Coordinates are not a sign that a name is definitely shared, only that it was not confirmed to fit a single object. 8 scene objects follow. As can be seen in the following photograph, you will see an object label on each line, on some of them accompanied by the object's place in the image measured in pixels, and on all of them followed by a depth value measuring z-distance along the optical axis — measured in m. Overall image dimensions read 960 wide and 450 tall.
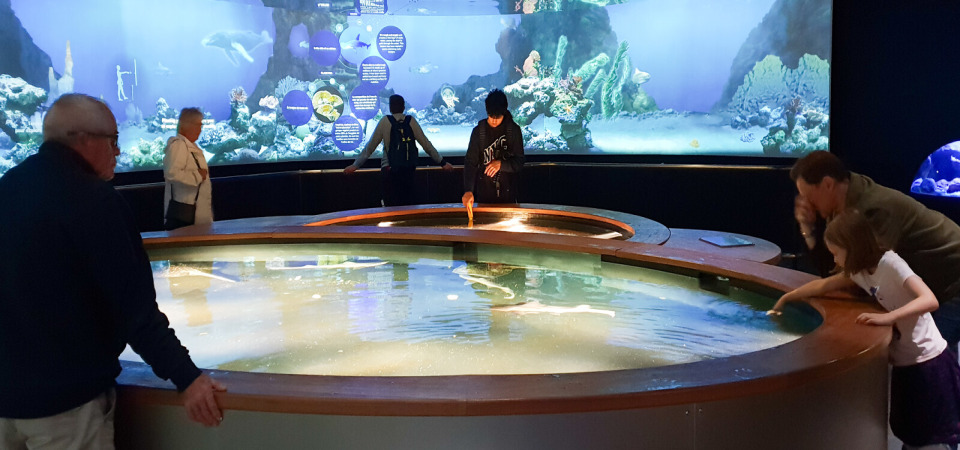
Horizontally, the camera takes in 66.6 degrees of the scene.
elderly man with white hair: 1.56
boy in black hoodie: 6.28
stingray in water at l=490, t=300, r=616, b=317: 3.11
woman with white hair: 4.87
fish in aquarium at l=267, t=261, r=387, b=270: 4.07
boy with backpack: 7.23
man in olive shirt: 2.44
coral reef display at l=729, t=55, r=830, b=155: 7.54
